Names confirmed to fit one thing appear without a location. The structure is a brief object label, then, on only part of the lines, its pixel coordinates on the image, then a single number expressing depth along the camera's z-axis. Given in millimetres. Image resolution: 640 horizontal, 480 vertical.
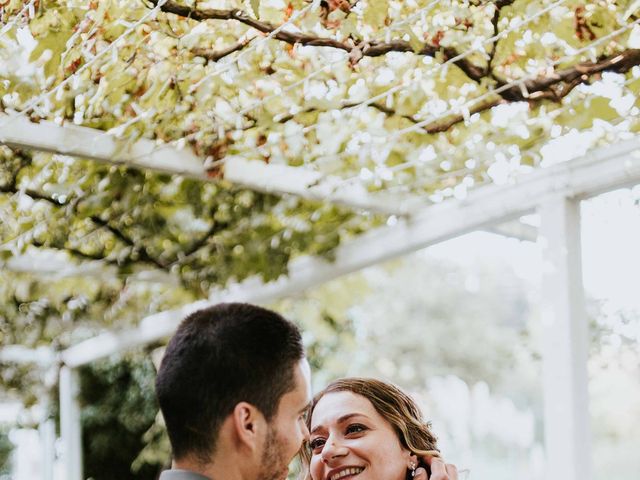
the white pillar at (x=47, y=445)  7742
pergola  3137
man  1942
